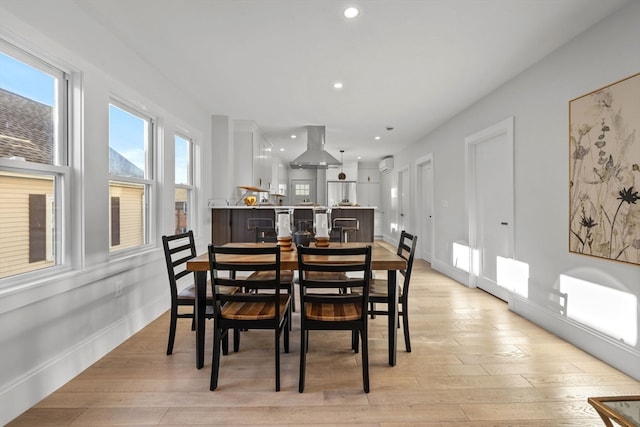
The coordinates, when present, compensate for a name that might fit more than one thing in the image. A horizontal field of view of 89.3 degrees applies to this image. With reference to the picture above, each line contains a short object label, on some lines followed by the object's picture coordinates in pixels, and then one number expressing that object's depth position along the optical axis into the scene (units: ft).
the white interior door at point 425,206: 20.44
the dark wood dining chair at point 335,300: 6.20
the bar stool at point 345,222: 14.38
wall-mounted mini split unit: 29.17
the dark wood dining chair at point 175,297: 7.72
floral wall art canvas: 7.15
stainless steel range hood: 18.81
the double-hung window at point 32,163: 6.02
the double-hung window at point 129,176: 9.23
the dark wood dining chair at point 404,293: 7.79
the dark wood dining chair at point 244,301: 6.31
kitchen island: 16.10
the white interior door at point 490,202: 12.09
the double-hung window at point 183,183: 13.20
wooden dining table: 6.91
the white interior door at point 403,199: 25.08
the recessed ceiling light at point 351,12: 7.43
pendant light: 27.13
